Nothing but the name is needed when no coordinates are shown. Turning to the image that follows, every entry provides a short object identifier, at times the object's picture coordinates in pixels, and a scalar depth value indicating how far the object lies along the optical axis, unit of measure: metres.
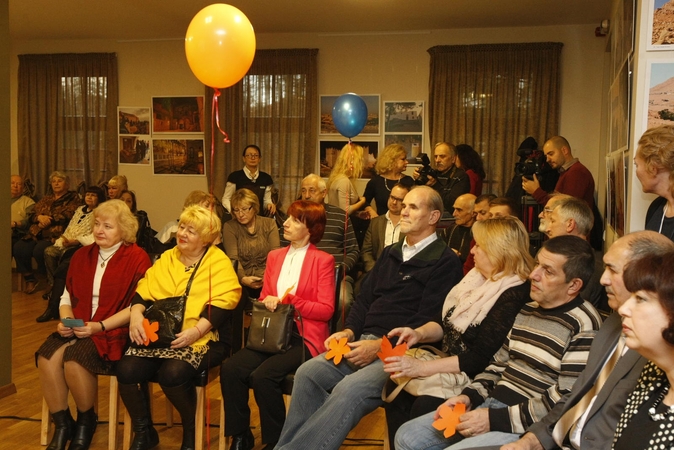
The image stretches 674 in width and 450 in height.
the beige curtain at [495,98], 7.66
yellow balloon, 3.56
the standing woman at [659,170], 2.63
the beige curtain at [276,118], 8.41
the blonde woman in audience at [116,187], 7.85
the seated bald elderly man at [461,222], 4.71
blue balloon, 5.47
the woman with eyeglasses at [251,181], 7.26
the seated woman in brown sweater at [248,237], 5.08
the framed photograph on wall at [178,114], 8.92
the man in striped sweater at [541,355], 2.39
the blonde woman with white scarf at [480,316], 2.81
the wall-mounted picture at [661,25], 2.95
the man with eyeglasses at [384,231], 4.83
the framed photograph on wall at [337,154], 8.32
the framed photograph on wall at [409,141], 8.22
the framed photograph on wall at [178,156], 8.97
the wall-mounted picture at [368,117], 8.27
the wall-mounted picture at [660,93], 2.99
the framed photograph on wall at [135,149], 9.14
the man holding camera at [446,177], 5.62
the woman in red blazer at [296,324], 3.37
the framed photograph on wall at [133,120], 9.11
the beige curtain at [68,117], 9.21
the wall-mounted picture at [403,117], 8.17
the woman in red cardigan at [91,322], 3.57
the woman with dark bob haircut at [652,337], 1.72
